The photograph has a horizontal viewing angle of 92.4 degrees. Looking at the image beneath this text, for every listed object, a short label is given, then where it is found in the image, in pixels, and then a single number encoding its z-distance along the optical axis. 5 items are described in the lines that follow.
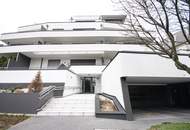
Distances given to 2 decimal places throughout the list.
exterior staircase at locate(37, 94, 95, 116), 5.44
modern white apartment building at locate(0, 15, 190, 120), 5.07
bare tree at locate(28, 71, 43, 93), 6.47
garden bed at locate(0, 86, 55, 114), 5.52
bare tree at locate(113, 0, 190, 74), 3.03
